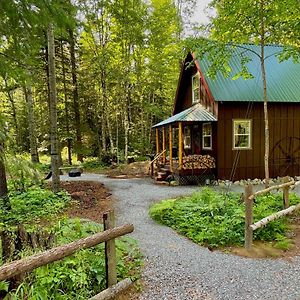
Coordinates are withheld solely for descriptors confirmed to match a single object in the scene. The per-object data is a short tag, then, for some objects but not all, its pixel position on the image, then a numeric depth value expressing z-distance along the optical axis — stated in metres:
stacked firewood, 12.55
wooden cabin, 12.59
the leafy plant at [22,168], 3.90
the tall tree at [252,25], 8.23
